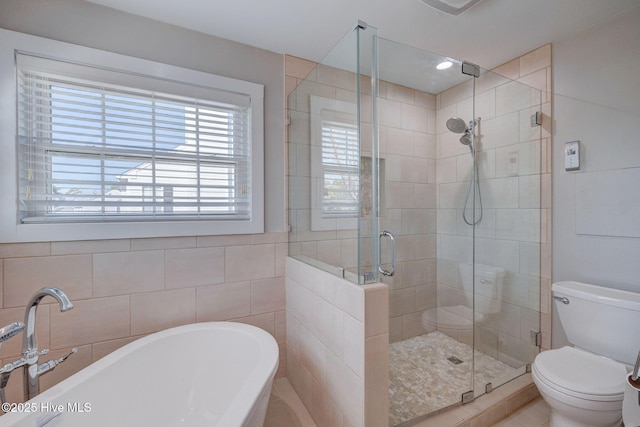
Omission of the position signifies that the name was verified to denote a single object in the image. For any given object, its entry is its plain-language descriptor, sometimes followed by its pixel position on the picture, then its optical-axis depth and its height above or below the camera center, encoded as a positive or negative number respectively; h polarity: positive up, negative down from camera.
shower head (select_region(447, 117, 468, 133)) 2.22 +0.69
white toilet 1.33 -0.84
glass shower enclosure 1.77 +0.01
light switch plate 1.86 +0.37
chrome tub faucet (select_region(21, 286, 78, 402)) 1.16 -0.60
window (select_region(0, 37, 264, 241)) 1.49 +0.38
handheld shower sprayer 2.20 +0.55
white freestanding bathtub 1.10 -0.83
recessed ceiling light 2.01 +1.06
